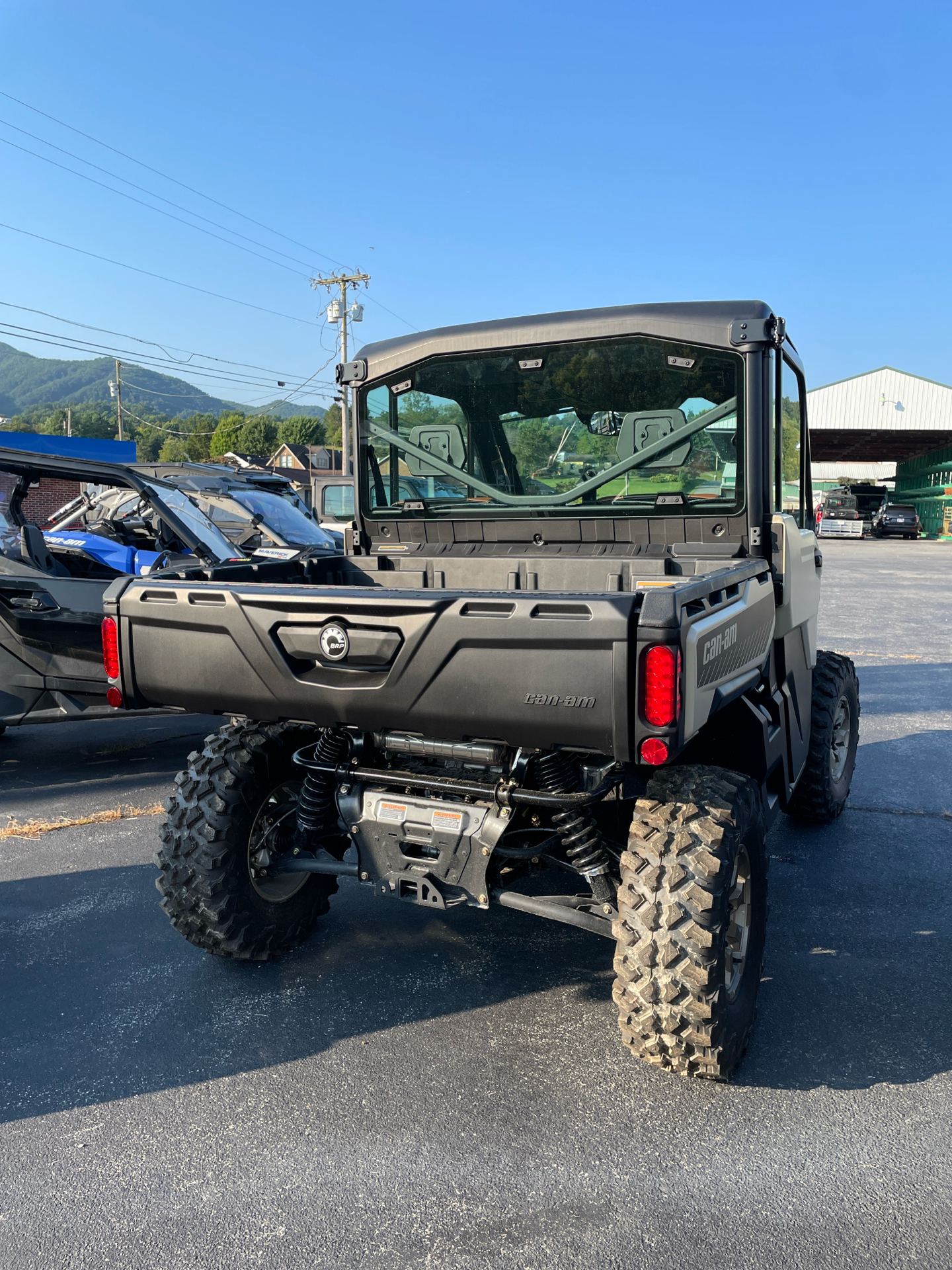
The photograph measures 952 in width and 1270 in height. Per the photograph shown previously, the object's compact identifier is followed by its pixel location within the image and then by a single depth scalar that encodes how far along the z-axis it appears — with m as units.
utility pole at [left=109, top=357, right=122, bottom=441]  74.75
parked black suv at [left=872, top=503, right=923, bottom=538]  40.09
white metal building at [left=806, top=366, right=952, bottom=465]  46.41
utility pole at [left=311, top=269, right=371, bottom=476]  48.28
